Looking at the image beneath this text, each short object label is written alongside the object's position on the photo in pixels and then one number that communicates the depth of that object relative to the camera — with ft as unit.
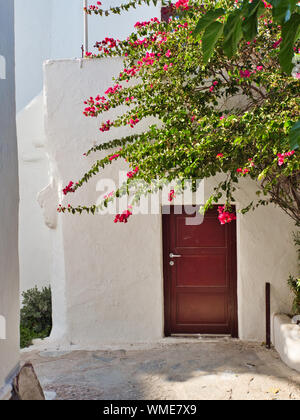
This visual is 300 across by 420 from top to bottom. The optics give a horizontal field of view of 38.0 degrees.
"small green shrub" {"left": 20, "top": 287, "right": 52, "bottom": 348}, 21.31
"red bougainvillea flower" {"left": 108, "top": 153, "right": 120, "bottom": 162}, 15.47
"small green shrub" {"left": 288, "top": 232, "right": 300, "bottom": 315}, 17.67
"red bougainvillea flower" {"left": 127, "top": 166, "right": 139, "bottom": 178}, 13.73
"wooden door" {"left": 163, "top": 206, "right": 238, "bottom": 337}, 19.66
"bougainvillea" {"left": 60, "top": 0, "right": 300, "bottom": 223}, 11.91
